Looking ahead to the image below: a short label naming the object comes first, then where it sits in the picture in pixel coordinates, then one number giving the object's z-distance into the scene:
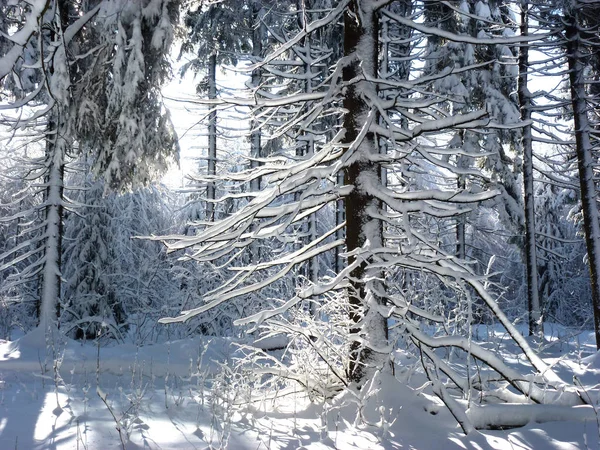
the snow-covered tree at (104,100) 9.66
